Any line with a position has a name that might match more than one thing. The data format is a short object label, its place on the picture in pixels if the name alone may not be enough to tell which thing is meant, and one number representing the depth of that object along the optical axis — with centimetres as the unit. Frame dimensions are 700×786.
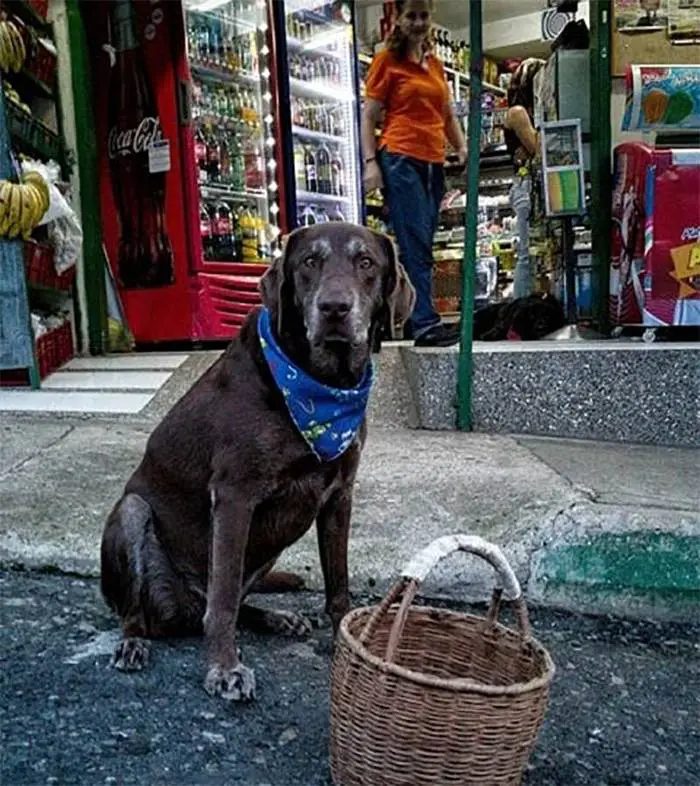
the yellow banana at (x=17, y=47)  454
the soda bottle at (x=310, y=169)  679
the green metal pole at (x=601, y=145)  472
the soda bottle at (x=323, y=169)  686
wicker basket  134
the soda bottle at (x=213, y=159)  589
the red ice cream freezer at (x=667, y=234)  417
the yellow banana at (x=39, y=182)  447
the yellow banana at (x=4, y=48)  441
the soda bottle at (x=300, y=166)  667
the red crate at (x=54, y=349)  480
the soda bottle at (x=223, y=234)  586
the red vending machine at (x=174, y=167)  555
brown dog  193
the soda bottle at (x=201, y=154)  574
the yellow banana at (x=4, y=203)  417
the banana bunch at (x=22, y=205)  422
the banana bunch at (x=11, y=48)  443
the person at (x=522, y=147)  607
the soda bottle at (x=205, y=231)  572
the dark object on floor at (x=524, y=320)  529
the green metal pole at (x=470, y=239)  368
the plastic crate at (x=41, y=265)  470
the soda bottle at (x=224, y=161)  604
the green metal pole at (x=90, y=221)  569
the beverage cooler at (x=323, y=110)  666
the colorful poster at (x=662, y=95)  436
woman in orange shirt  457
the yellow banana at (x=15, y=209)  424
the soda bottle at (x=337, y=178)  696
